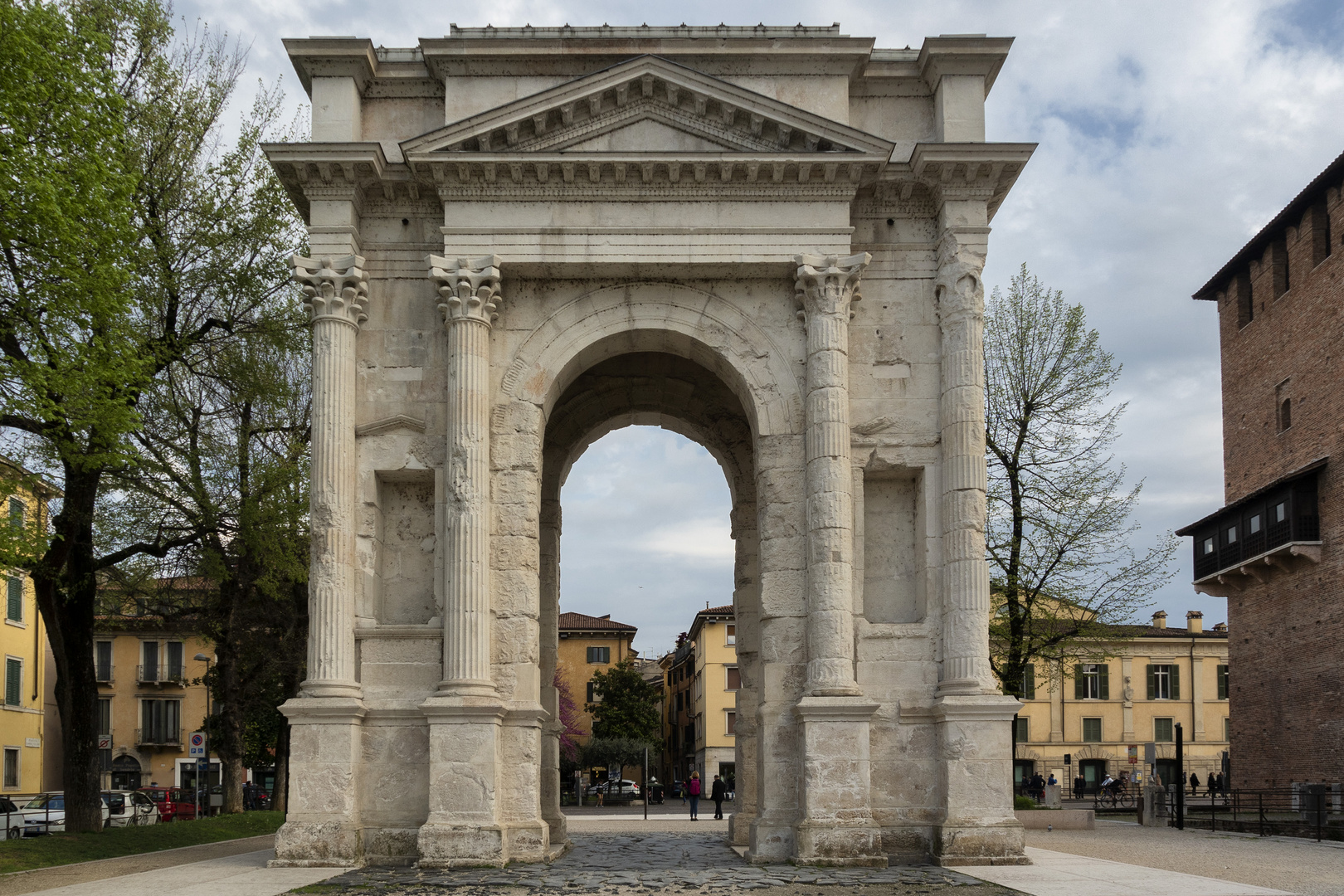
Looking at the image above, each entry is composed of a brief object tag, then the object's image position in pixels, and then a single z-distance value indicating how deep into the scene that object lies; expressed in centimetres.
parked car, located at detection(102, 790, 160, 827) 3198
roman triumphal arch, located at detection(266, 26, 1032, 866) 1852
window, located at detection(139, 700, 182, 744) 5706
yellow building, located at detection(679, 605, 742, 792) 6619
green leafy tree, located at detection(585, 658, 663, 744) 6291
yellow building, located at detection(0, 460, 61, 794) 4300
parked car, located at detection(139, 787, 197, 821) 3781
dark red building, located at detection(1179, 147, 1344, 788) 3388
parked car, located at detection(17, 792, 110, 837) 2898
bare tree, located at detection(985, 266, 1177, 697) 3150
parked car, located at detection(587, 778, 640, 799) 5059
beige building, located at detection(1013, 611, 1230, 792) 6228
